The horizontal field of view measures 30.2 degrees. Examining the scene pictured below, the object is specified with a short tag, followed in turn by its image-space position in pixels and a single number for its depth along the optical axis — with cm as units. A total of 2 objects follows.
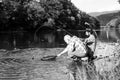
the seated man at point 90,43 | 1443
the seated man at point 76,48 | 1432
